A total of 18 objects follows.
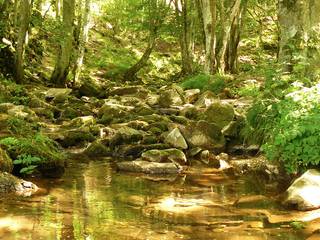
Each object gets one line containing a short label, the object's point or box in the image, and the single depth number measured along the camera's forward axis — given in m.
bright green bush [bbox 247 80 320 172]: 6.30
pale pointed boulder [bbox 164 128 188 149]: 9.52
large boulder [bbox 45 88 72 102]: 15.31
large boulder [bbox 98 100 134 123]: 12.15
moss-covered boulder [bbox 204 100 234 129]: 10.47
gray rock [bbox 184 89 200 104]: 14.70
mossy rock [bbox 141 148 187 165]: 8.66
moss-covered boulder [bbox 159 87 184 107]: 14.21
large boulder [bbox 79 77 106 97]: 18.01
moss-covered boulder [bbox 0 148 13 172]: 6.83
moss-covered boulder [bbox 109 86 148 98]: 18.15
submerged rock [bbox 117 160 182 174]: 8.15
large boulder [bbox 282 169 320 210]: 5.65
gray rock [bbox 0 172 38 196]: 6.24
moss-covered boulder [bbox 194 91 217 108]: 13.05
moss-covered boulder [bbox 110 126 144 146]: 9.98
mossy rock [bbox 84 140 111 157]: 9.62
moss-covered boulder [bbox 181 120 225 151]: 9.74
